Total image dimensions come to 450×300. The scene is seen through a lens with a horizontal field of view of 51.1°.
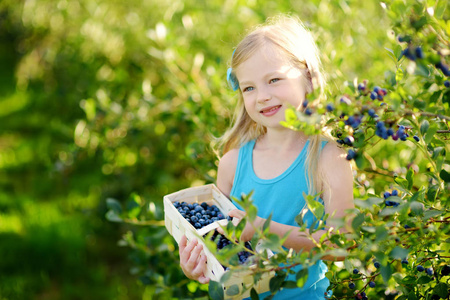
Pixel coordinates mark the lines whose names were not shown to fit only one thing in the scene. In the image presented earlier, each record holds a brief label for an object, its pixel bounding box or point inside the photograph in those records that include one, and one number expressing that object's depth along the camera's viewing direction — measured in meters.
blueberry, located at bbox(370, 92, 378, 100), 1.12
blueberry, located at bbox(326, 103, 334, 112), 1.08
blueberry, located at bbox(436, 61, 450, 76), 0.99
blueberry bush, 1.16
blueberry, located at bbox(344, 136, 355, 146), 1.20
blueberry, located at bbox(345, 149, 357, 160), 1.18
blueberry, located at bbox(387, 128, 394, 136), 1.12
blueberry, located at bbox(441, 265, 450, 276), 1.37
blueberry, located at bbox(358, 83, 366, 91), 1.13
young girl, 1.48
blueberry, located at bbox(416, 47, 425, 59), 0.96
